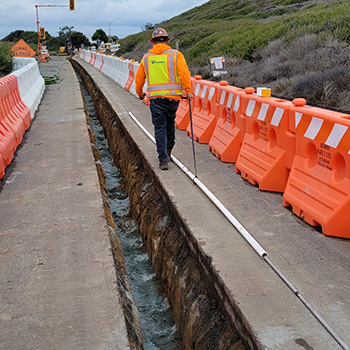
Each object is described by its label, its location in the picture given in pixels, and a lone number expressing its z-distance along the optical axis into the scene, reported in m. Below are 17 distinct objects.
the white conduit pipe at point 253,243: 3.75
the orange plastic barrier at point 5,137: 8.93
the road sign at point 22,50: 40.12
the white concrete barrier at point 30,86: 14.71
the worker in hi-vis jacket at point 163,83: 8.09
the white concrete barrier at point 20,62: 29.88
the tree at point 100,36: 122.25
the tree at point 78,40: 118.91
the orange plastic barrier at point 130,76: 20.53
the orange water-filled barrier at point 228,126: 8.39
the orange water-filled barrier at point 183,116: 11.95
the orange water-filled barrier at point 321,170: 5.30
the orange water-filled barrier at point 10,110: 10.28
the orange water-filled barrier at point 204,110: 9.95
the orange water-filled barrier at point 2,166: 8.30
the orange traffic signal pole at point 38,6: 52.14
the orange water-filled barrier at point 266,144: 6.65
